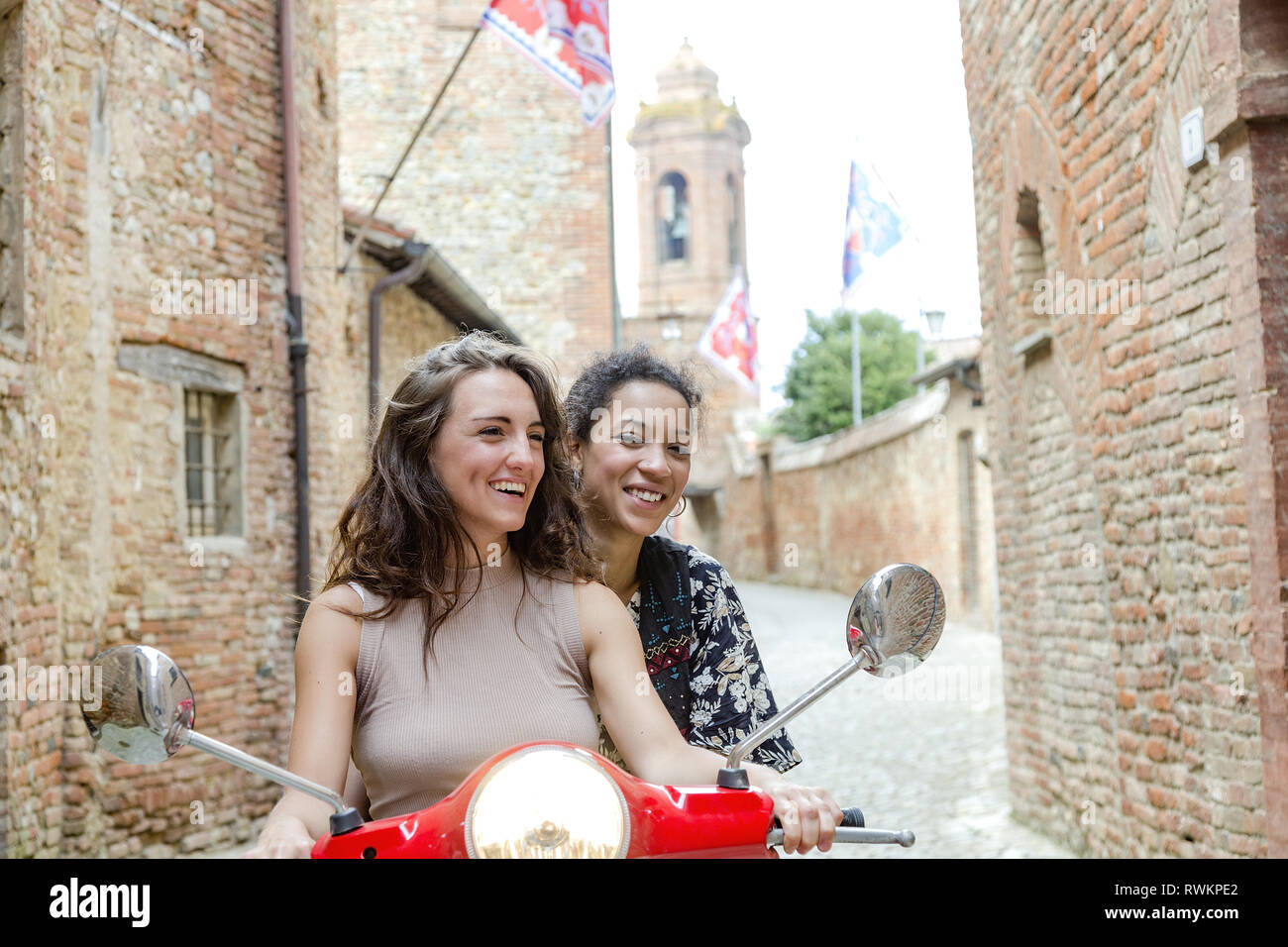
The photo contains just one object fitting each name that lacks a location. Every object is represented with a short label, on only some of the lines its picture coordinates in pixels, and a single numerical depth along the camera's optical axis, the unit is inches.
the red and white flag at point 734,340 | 890.7
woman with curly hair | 100.7
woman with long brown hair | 72.9
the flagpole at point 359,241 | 389.9
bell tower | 1813.5
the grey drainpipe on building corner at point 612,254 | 656.4
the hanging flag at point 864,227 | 825.5
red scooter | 53.8
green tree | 1540.4
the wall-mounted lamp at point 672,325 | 1576.0
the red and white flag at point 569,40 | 453.1
